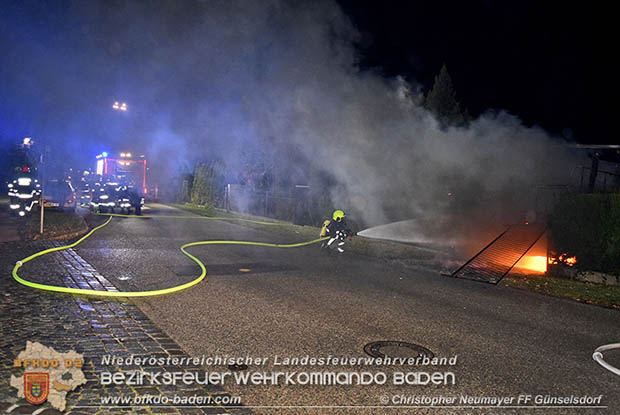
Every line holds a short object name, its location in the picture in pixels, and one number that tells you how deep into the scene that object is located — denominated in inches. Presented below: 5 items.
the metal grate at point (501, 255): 386.0
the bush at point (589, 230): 360.2
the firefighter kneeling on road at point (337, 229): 484.7
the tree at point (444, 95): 1044.5
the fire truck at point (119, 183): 921.5
